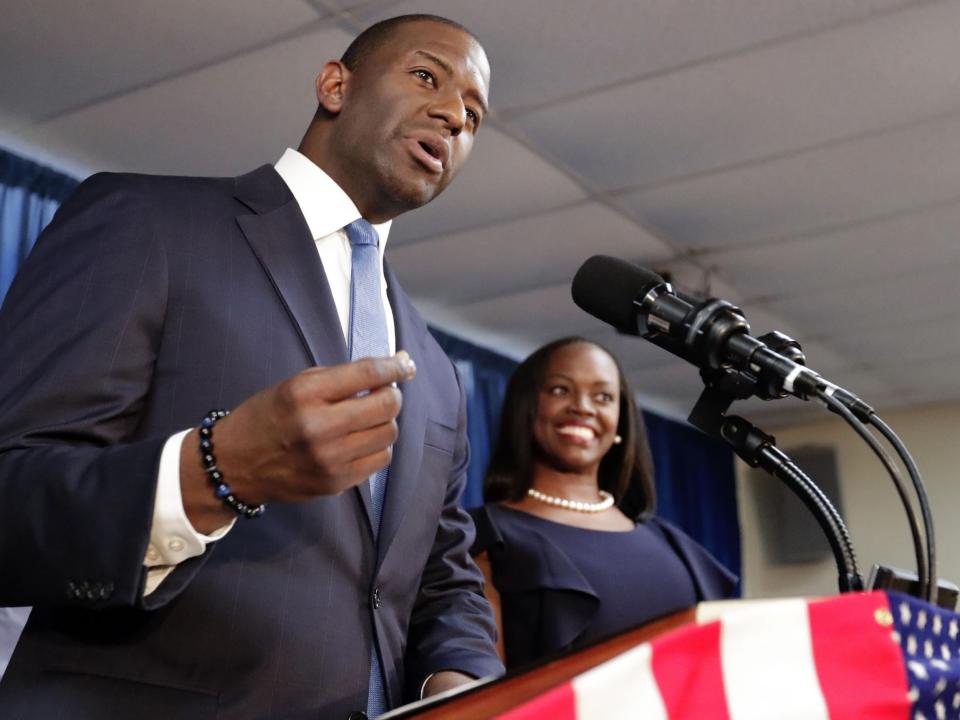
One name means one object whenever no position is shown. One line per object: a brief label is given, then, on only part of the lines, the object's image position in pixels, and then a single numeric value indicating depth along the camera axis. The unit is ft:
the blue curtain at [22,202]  11.35
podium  2.34
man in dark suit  2.97
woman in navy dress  7.46
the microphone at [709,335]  3.43
